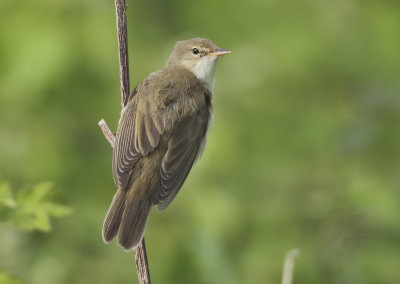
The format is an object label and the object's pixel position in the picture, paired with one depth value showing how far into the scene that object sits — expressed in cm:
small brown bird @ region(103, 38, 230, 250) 747
